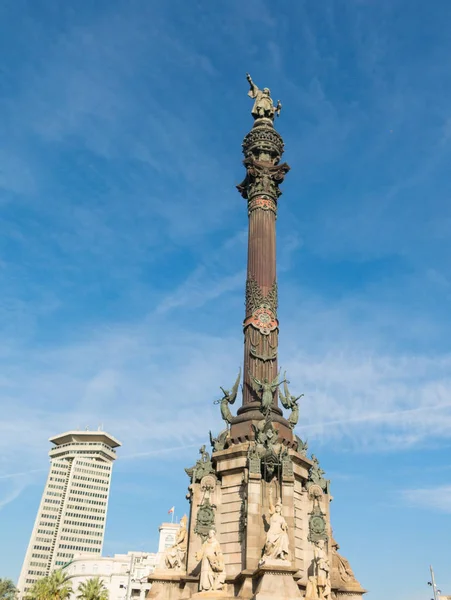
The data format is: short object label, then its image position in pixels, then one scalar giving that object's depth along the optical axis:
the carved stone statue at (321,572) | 22.62
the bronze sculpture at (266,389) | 27.00
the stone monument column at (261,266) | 27.86
